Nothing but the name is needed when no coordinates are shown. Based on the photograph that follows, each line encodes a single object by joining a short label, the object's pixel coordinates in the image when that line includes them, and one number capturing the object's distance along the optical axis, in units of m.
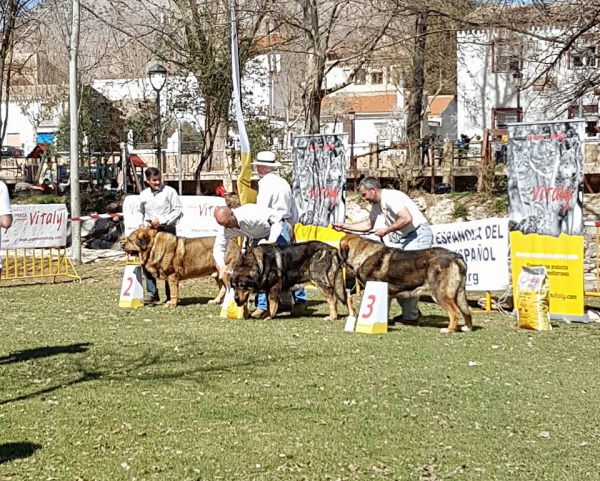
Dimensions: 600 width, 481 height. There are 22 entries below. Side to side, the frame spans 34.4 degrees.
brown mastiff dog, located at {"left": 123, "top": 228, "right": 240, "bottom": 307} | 13.91
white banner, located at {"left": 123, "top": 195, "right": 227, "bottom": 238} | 19.61
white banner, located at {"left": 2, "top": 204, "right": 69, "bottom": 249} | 18.48
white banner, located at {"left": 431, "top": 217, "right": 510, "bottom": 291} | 14.32
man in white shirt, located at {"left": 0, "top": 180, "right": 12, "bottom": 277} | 9.04
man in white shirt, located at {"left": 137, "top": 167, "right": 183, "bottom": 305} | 14.37
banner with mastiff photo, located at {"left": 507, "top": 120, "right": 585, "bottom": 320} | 12.83
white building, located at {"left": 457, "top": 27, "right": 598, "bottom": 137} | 17.56
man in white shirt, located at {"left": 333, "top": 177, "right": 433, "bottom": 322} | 12.05
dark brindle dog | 12.23
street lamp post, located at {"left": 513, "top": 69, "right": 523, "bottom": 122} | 18.15
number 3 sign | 11.32
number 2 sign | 14.04
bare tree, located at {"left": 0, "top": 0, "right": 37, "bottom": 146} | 23.73
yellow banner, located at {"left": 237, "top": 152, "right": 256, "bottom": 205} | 14.55
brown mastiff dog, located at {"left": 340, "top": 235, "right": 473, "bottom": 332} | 11.51
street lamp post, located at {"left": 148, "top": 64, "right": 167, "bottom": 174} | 23.28
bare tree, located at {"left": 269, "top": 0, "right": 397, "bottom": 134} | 21.95
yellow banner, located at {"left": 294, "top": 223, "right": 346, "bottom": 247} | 16.76
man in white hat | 12.57
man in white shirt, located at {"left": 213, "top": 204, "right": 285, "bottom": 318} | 12.41
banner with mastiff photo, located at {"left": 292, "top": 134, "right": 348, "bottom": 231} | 17.23
